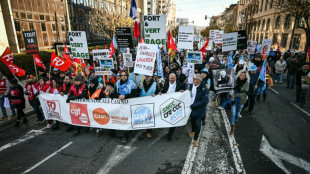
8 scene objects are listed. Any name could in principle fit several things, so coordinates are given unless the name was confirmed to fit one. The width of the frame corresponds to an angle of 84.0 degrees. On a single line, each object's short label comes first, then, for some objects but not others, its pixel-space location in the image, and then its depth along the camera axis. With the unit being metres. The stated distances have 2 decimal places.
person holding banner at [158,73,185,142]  5.15
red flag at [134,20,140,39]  8.43
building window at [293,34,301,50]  27.69
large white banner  4.98
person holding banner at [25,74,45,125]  6.12
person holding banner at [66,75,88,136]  5.51
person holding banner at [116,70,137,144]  5.14
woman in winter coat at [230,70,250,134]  5.52
